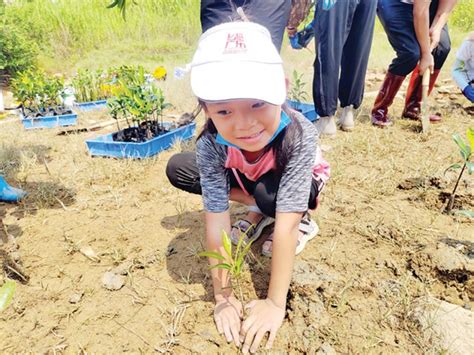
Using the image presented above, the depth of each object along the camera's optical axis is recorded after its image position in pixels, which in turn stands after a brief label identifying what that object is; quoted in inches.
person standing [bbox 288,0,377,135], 105.3
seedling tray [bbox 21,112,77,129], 151.3
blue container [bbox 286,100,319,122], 126.1
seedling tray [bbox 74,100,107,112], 173.0
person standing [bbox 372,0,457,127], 111.4
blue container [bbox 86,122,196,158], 107.9
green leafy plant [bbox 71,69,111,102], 175.0
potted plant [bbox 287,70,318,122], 123.6
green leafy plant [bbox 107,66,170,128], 110.5
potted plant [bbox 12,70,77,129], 151.5
